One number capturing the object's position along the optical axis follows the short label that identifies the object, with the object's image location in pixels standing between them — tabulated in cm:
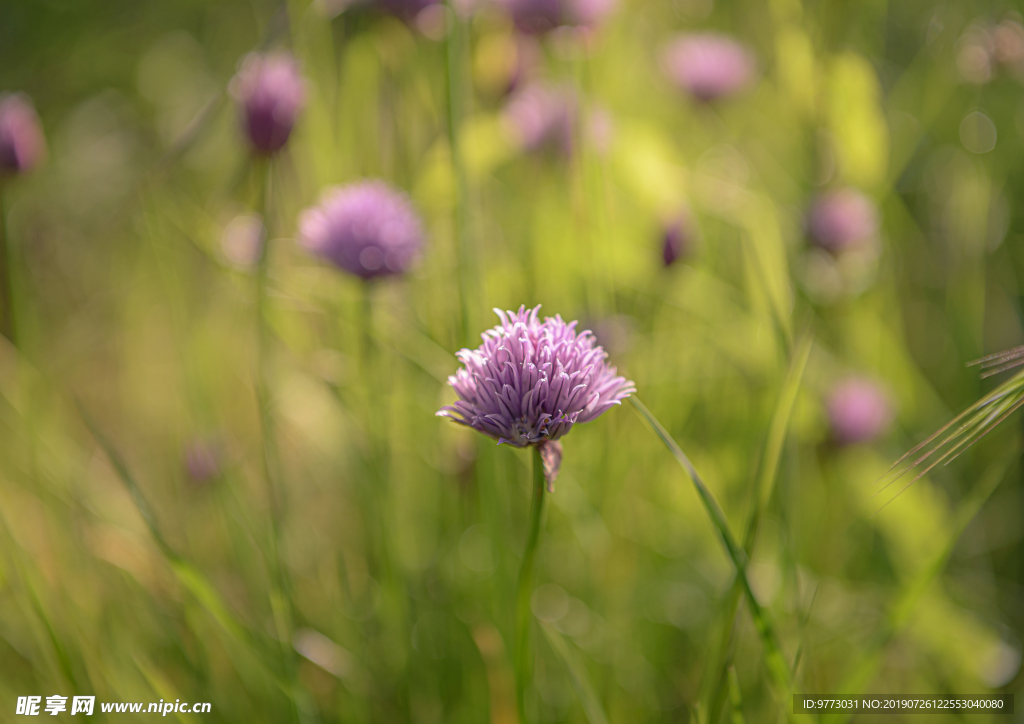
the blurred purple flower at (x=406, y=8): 57
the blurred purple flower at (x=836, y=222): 61
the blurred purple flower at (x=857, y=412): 60
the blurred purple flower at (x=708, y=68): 66
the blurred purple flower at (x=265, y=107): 56
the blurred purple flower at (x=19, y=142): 56
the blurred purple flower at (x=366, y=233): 55
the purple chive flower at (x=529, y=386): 49
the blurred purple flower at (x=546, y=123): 62
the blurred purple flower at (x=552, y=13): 58
